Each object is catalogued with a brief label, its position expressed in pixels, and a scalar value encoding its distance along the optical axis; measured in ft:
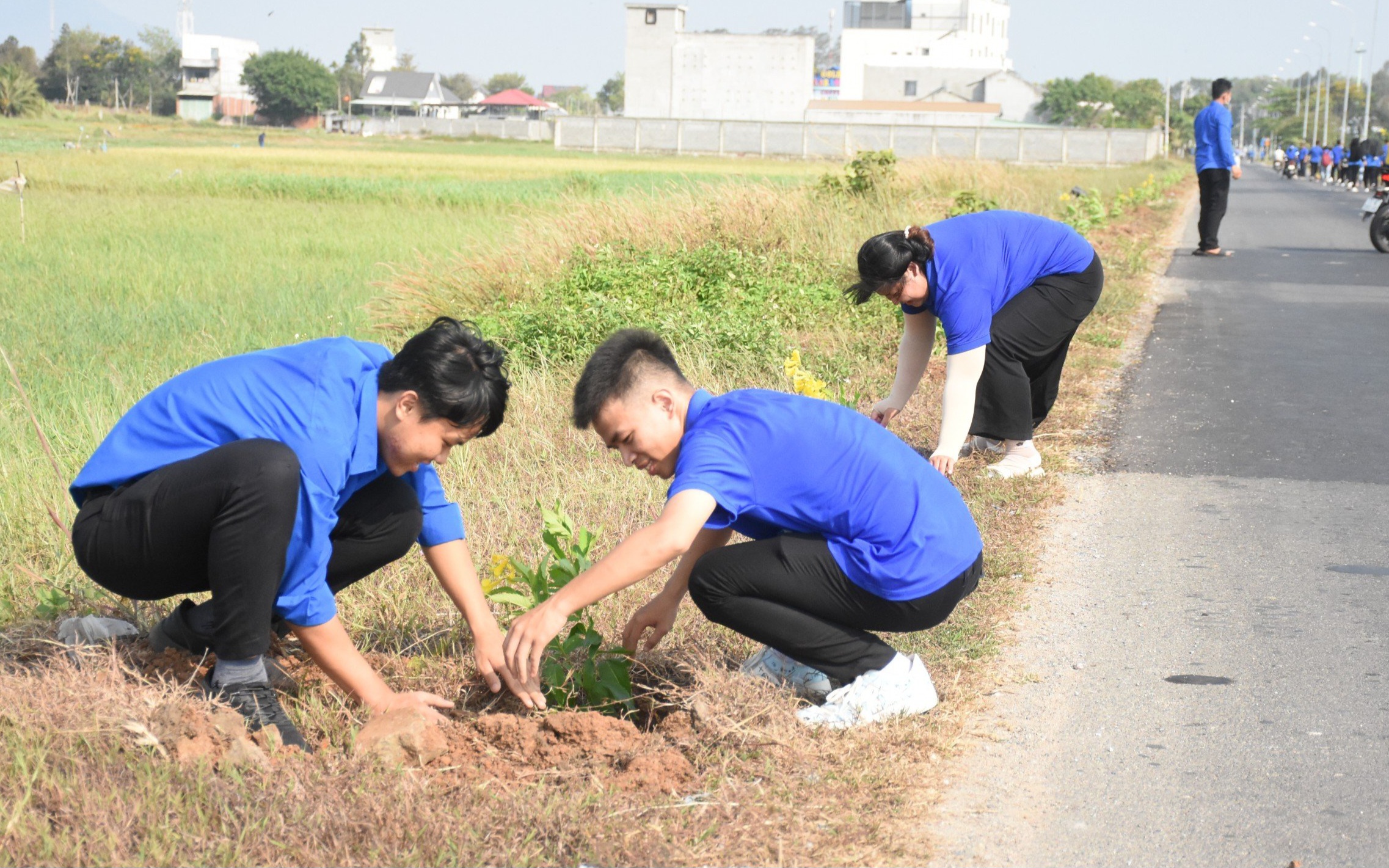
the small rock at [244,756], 9.38
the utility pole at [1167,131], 238.07
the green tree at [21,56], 342.23
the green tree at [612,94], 539.29
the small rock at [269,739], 9.90
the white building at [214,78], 360.89
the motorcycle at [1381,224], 55.98
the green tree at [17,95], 218.38
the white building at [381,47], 478.18
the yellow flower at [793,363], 17.28
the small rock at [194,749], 9.32
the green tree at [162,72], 368.07
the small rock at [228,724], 9.64
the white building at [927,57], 330.34
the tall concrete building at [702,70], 266.16
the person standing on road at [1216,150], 46.80
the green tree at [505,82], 566.77
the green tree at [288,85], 341.82
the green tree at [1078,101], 330.75
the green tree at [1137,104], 352.28
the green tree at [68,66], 347.97
